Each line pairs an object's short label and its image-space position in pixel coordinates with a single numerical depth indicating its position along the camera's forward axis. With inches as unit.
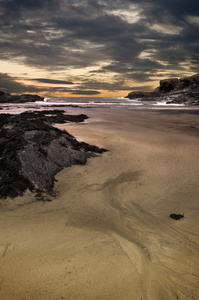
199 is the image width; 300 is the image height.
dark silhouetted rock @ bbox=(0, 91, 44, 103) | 2814.0
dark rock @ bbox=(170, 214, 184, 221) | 163.6
